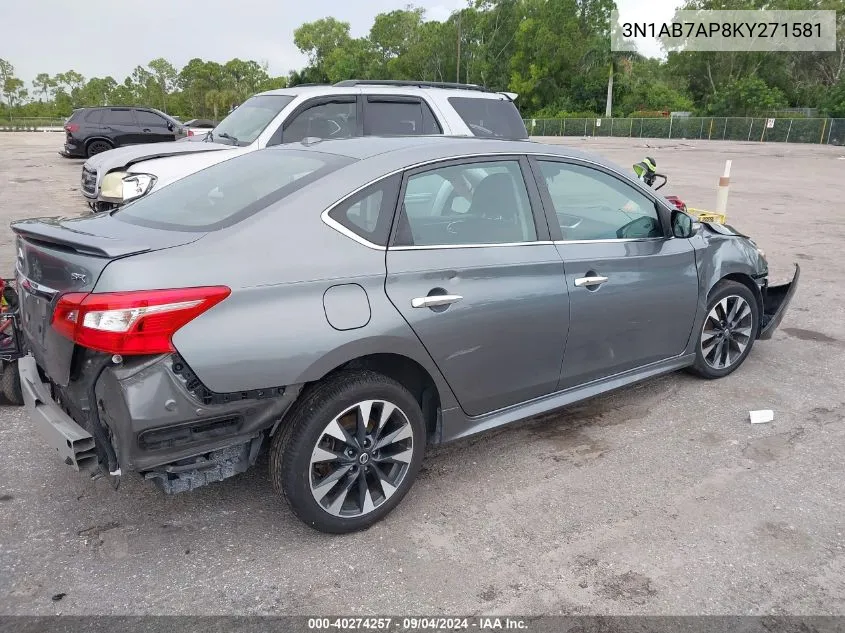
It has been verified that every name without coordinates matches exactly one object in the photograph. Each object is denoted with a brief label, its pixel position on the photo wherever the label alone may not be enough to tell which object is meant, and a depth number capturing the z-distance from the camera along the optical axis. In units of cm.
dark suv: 2047
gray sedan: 248
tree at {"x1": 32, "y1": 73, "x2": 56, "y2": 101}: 9871
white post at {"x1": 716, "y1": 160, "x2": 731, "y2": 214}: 870
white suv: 747
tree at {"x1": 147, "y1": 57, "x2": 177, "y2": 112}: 10716
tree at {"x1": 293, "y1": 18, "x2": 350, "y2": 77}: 12400
